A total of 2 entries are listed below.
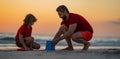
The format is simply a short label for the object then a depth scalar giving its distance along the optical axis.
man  8.20
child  8.79
